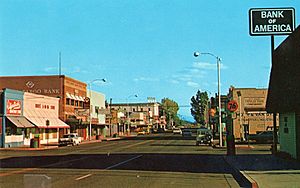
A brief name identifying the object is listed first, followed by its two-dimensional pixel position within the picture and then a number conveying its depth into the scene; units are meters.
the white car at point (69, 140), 54.94
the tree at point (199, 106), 189.36
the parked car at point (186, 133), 96.50
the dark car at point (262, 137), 54.69
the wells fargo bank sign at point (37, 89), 69.31
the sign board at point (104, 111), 82.91
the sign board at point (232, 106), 38.53
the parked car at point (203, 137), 52.91
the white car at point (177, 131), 130.66
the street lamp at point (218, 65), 46.47
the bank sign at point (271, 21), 27.53
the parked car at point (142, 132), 127.21
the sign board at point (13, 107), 50.03
